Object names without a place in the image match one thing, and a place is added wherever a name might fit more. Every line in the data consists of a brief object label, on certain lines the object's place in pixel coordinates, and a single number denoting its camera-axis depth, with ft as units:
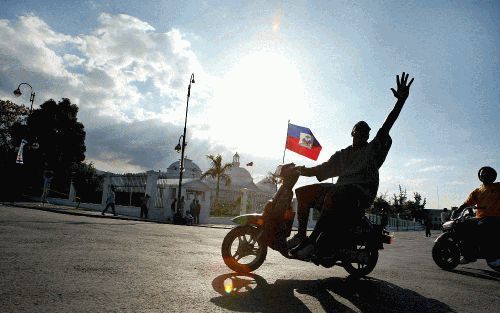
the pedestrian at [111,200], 70.98
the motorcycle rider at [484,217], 18.86
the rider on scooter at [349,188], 13.11
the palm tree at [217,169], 147.84
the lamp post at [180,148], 76.48
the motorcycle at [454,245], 19.89
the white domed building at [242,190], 102.58
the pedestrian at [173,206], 80.79
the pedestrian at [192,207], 80.64
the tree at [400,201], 270.87
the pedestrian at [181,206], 76.92
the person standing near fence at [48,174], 73.24
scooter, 12.91
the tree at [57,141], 146.20
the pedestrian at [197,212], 80.34
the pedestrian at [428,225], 103.56
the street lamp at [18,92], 101.35
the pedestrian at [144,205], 77.25
